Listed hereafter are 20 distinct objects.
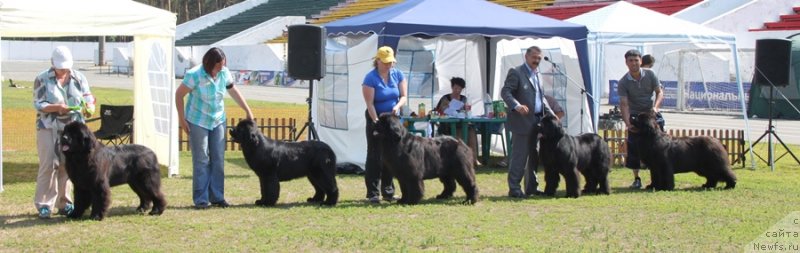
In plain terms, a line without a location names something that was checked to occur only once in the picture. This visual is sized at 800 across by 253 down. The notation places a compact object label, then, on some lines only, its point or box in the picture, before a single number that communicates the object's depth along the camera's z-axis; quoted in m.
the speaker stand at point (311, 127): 11.57
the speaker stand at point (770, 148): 13.18
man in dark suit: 9.40
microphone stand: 13.36
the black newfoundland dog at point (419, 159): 8.70
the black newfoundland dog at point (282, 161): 8.62
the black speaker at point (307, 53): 11.38
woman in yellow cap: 9.16
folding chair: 13.00
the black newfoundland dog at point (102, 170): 7.54
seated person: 13.41
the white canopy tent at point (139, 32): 9.88
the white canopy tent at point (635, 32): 13.26
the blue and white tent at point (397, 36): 12.13
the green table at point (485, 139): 13.66
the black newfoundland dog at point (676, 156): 10.16
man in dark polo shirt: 10.45
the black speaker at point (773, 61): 13.20
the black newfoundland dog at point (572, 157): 9.38
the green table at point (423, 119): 12.40
